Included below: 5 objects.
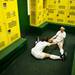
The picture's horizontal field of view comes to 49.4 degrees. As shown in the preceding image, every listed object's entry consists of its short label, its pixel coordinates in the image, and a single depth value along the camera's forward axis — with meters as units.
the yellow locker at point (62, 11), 3.72
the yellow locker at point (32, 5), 3.38
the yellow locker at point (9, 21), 2.16
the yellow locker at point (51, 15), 3.95
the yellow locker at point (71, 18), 3.72
